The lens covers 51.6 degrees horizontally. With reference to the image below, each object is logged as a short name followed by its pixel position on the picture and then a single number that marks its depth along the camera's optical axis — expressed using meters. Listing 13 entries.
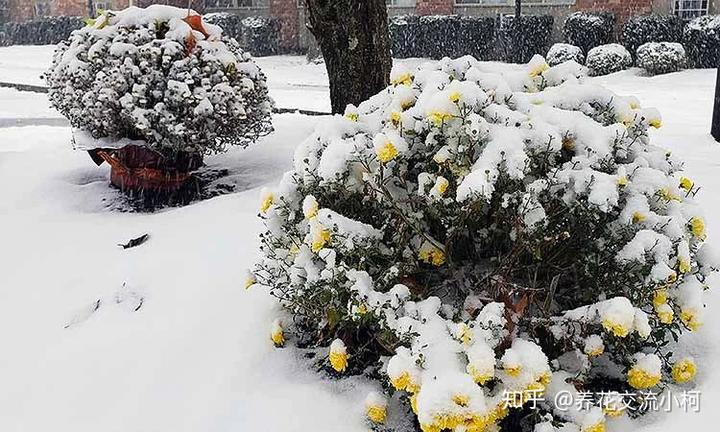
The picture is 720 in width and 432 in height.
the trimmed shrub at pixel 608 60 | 14.28
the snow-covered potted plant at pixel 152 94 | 4.88
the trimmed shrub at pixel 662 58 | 13.48
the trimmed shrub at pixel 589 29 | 15.95
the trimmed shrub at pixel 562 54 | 14.71
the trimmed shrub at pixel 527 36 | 16.91
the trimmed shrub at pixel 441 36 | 17.84
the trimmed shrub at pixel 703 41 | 14.23
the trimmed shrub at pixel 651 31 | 15.09
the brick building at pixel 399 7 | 16.48
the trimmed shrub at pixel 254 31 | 21.22
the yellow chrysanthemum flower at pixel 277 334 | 2.85
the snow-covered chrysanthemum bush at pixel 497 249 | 2.28
